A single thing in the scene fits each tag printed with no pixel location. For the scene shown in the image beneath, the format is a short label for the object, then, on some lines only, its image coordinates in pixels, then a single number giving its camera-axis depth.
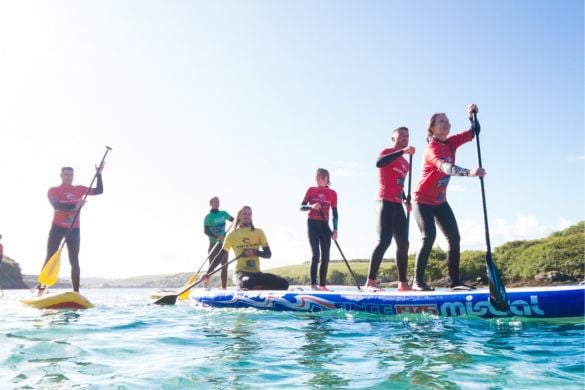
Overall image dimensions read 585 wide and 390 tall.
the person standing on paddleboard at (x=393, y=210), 7.55
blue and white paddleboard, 5.81
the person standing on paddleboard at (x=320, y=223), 9.61
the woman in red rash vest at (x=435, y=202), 6.86
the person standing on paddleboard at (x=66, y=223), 10.50
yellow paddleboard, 9.08
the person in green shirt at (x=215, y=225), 13.21
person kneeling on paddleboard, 9.51
